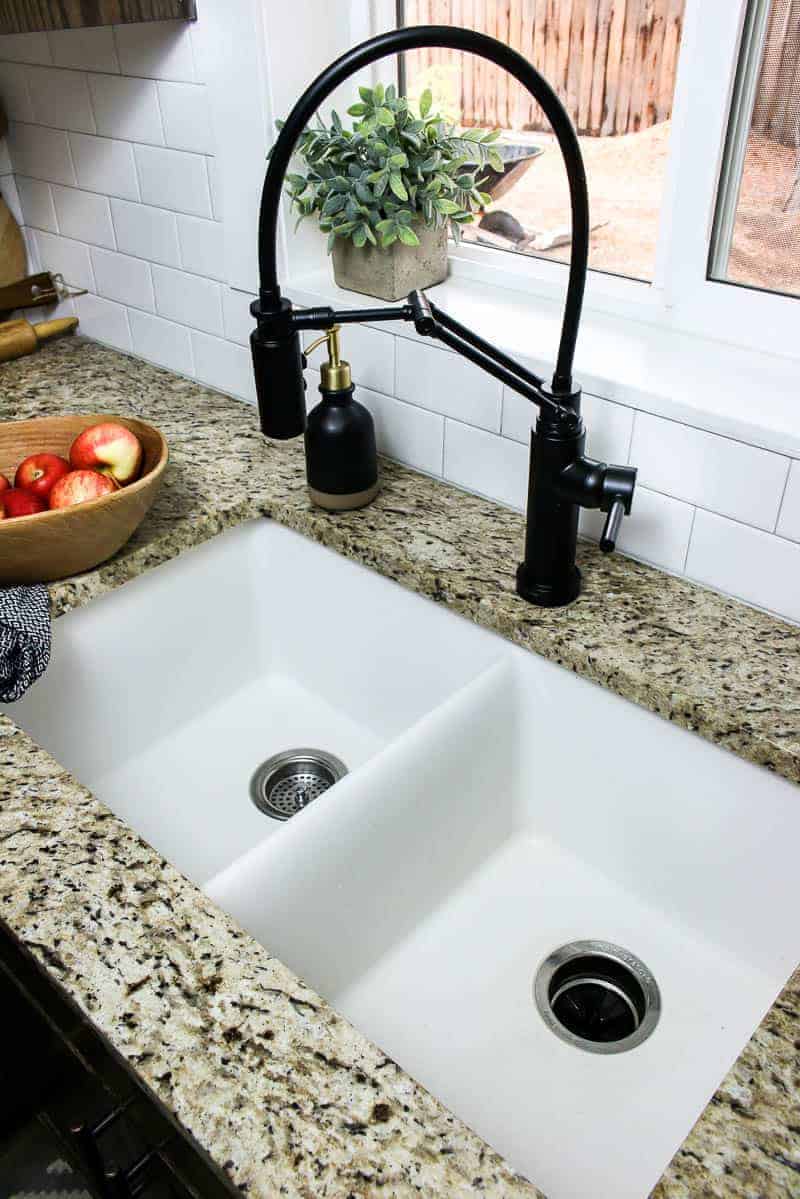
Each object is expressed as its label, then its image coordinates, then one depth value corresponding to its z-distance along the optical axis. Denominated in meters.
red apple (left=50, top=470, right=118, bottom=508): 1.08
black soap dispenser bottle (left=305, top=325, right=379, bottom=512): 1.13
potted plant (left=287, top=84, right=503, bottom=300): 1.18
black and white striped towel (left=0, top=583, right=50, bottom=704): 0.99
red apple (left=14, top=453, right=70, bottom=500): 1.12
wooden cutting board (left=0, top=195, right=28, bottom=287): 1.71
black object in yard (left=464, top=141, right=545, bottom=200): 1.24
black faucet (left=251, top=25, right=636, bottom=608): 0.85
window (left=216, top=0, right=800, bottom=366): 1.01
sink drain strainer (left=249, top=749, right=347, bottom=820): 1.17
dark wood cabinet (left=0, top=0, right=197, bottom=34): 1.22
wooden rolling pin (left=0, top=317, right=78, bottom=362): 1.66
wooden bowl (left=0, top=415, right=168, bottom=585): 1.03
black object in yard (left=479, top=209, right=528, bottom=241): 1.31
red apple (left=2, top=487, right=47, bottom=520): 1.07
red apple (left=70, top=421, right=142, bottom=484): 1.16
